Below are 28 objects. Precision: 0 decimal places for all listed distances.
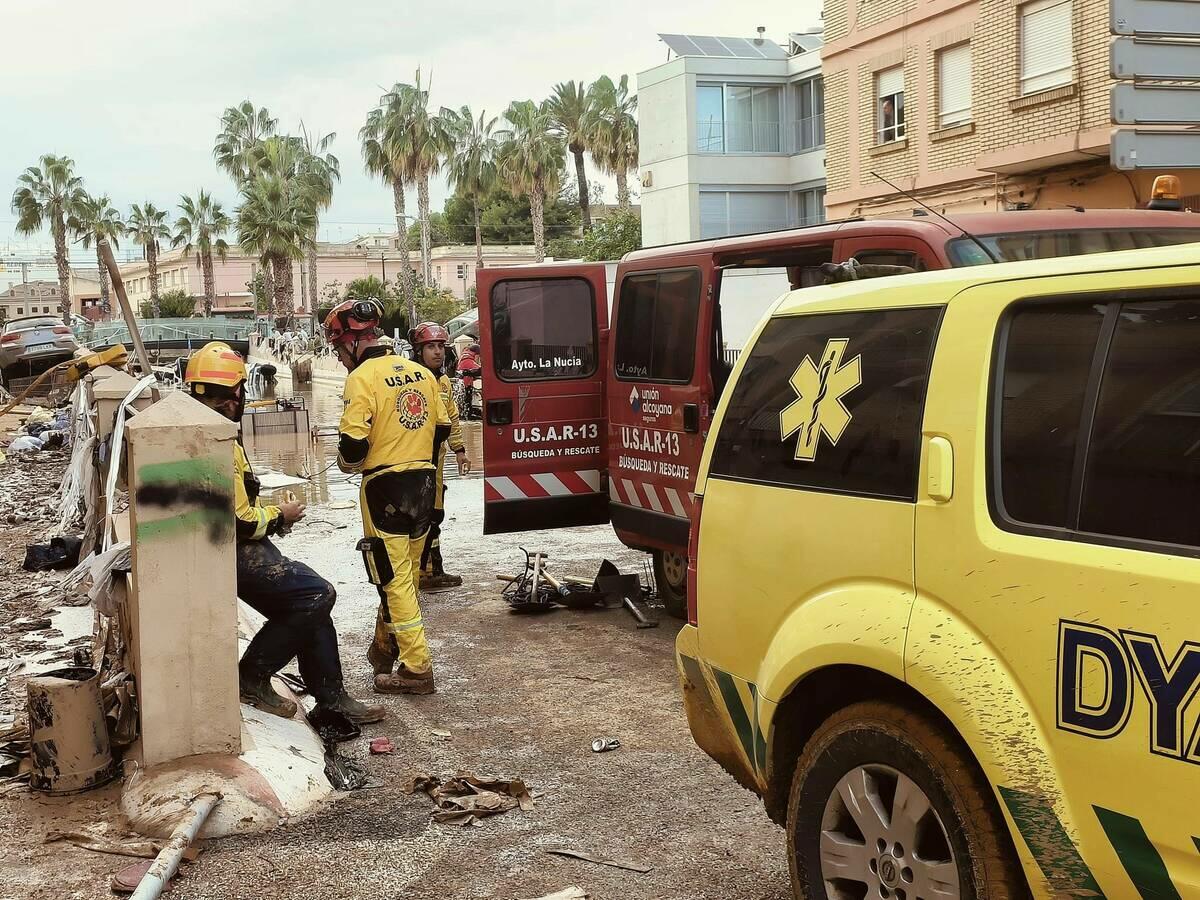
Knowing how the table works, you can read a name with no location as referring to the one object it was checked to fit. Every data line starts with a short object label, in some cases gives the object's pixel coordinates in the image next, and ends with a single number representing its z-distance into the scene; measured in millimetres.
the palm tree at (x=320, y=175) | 68375
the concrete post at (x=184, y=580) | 4906
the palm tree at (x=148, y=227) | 88812
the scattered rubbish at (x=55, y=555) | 10117
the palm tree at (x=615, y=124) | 53031
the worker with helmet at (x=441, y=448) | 9203
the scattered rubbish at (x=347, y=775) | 5233
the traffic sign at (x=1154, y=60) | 7293
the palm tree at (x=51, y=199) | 77312
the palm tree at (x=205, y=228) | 86012
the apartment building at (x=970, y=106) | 17906
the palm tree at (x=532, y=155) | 56219
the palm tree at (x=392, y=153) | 59344
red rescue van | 7473
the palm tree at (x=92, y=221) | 79688
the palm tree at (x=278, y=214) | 62156
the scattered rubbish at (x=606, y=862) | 4336
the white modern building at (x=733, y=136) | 35750
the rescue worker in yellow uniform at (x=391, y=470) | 6637
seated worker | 5449
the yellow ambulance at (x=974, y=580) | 2488
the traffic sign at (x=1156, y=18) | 7359
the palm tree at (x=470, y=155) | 60438
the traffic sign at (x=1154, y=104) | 7441
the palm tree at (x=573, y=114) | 53750
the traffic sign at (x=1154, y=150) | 7531
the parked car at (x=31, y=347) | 32250
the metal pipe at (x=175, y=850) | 4051
